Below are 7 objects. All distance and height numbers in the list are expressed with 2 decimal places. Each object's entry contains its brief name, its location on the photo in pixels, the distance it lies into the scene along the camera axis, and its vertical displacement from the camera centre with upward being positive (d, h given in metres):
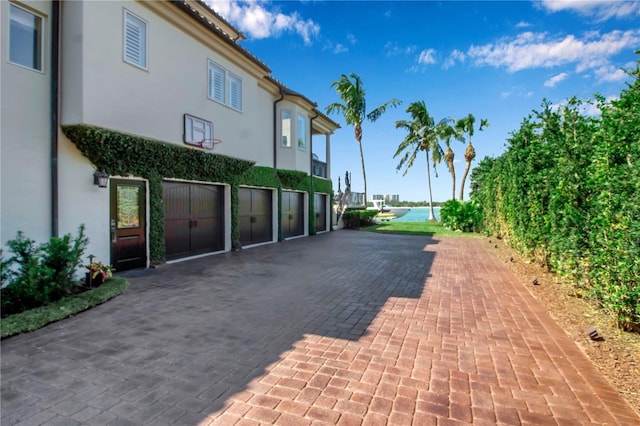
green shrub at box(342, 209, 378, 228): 22.84 -0.51
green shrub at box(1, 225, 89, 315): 4.97 -1.00
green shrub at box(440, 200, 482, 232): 20.23 -0.33
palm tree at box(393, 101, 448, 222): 28.92 +6.81
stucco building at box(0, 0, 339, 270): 6.01 +1.98
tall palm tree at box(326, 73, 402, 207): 24.62 +8.37
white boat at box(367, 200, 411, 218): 44.88 +0.27
